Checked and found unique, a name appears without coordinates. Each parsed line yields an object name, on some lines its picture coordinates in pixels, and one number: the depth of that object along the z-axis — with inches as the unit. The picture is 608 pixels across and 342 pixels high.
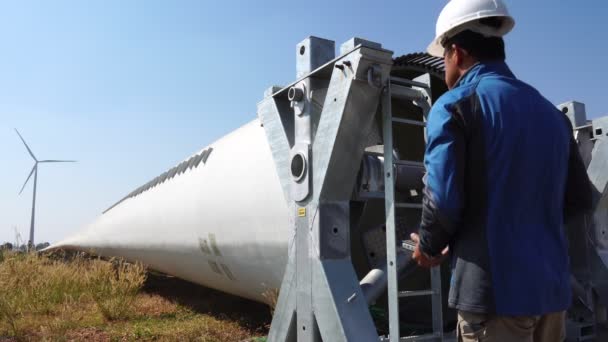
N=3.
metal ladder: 105.4
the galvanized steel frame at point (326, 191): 106.0
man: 67.7
